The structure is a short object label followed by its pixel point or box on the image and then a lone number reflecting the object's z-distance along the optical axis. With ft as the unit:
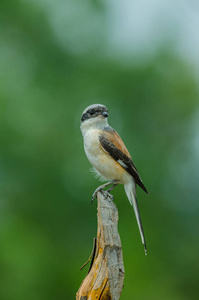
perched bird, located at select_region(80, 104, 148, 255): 34.32
